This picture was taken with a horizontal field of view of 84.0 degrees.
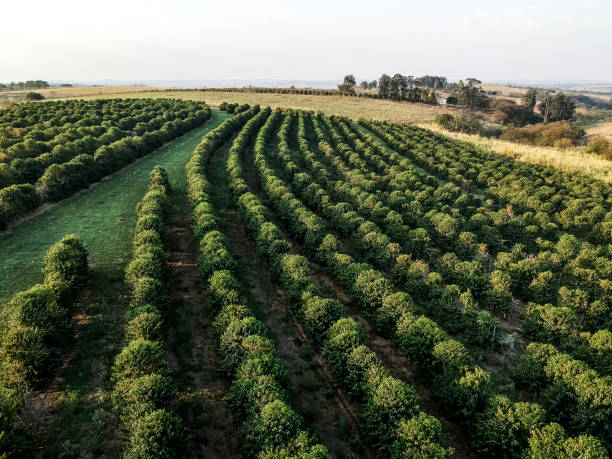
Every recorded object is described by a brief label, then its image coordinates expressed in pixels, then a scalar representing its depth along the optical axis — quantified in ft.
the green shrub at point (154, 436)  36.81
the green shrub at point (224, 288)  60.64
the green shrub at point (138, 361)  45.96
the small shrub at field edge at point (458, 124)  280.10
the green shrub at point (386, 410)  42.42
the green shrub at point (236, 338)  50.88
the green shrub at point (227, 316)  55.93
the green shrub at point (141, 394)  40.91
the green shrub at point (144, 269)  64.69
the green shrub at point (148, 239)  76.13
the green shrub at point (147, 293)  59.26
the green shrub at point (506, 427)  40.81
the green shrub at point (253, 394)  42.96
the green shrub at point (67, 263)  65.62
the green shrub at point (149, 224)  82.84
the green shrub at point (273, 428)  38.99
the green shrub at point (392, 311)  60.18
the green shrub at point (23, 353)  46.42
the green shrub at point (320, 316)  58.70
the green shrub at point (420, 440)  37.81
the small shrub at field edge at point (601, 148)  193.75
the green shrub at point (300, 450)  36.37
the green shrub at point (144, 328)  52.31
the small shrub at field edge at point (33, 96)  339.16
